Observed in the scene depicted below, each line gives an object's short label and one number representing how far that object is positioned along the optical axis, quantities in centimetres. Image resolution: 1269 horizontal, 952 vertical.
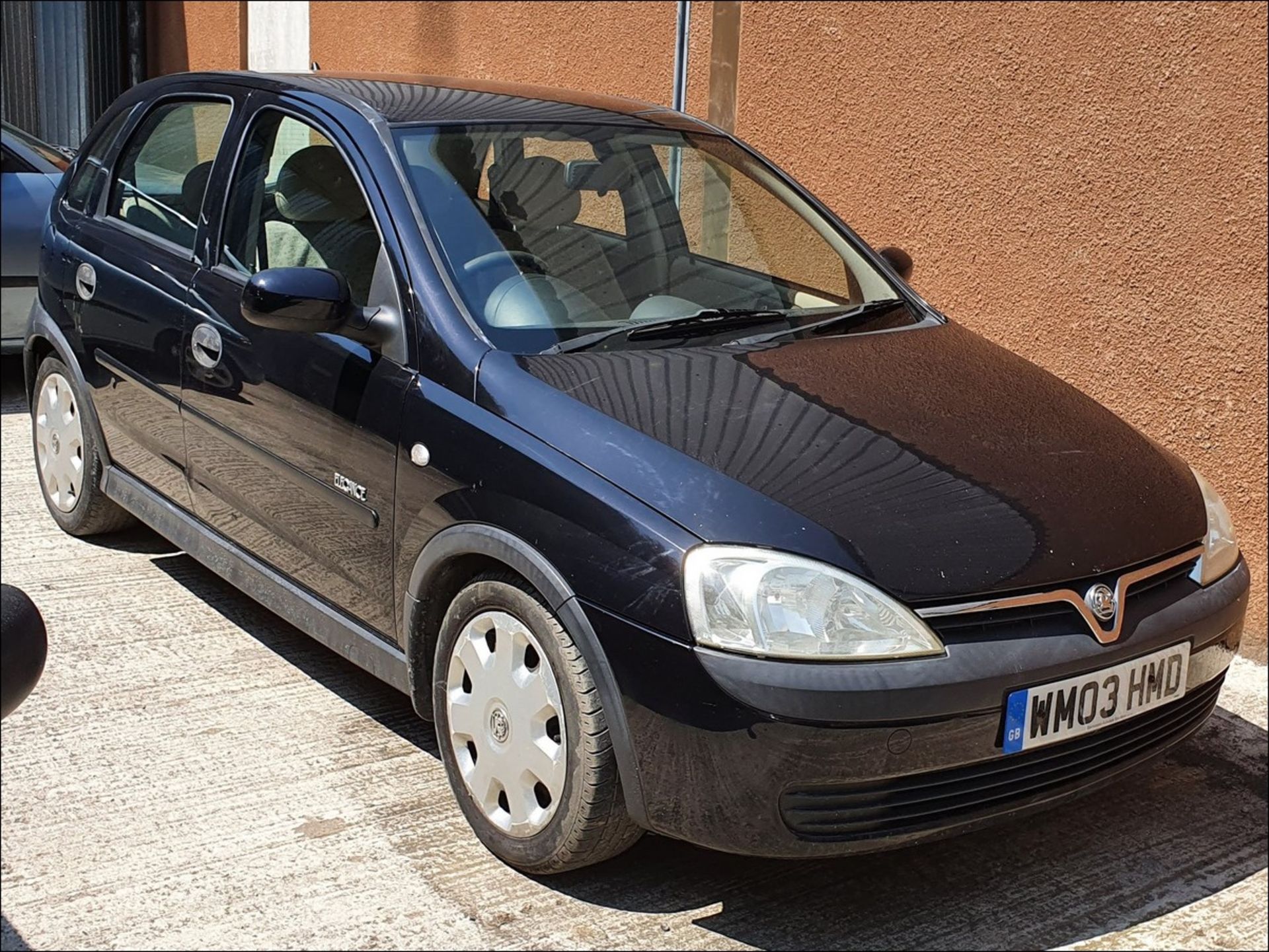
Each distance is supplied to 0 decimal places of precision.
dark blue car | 271
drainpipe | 668
